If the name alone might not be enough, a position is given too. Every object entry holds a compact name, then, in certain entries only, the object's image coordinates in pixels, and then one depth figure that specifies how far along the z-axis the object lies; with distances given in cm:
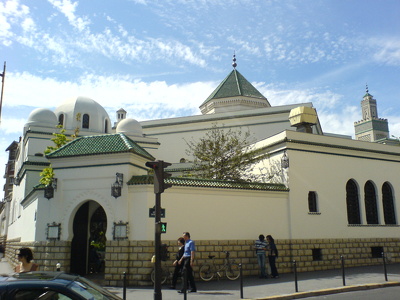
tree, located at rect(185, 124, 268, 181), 1991
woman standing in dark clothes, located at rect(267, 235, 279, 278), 1499
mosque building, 1446
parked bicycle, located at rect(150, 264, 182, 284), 1375
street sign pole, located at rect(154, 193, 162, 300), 962
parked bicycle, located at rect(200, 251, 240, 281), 1444
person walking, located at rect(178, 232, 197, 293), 1217
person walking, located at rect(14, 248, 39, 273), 730
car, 443
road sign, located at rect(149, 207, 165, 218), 1275
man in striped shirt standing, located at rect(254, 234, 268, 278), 1505
